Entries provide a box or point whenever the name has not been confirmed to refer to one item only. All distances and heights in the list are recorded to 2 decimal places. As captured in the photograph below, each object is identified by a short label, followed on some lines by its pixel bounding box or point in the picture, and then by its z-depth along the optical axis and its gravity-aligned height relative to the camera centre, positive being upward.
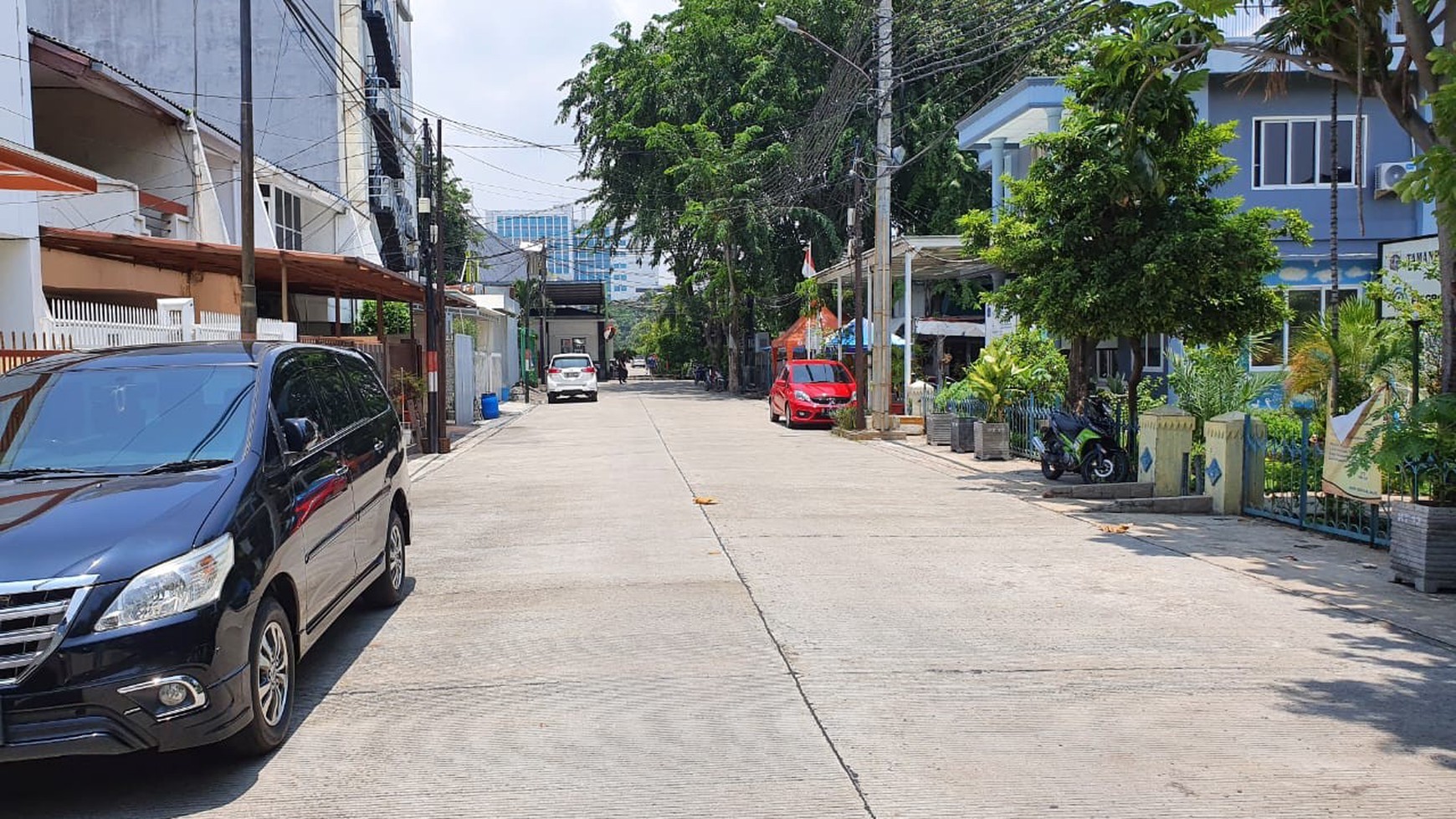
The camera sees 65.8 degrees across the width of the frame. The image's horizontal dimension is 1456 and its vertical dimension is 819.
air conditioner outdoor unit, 20.31 +3.56
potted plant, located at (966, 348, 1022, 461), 18.28 -0.39
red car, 26.44 -0.53
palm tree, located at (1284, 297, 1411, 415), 12.55 +0.18
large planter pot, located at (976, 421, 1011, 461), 18.36 -1.19
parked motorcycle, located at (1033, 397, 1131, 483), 14.40 -1.01
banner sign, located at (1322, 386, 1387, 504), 9.98 -0.76
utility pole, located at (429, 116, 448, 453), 21.20 +1.66
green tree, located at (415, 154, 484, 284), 54.16 +7.30
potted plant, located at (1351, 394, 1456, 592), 8.20 -0.99
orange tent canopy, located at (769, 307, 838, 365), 34.91 +1.15
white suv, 40.72 -0.39
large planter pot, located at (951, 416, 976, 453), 19.73 -1.15
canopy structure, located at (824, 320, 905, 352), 30.12 +0.85
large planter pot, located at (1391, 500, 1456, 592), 8.26 -1.31
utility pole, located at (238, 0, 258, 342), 13.70 +2.10
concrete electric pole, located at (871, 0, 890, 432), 22.34 +3.01
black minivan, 4.28 -0.74
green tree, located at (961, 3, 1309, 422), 13.39 +1.57
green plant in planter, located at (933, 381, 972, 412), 19.80 -0.45
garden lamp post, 9.45 +0.11
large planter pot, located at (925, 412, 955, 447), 21.12 -1.13
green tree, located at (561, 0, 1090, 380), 38.66 +8.23
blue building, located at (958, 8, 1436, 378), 21.02 +3.74
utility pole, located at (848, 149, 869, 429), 23.88 +1.22
